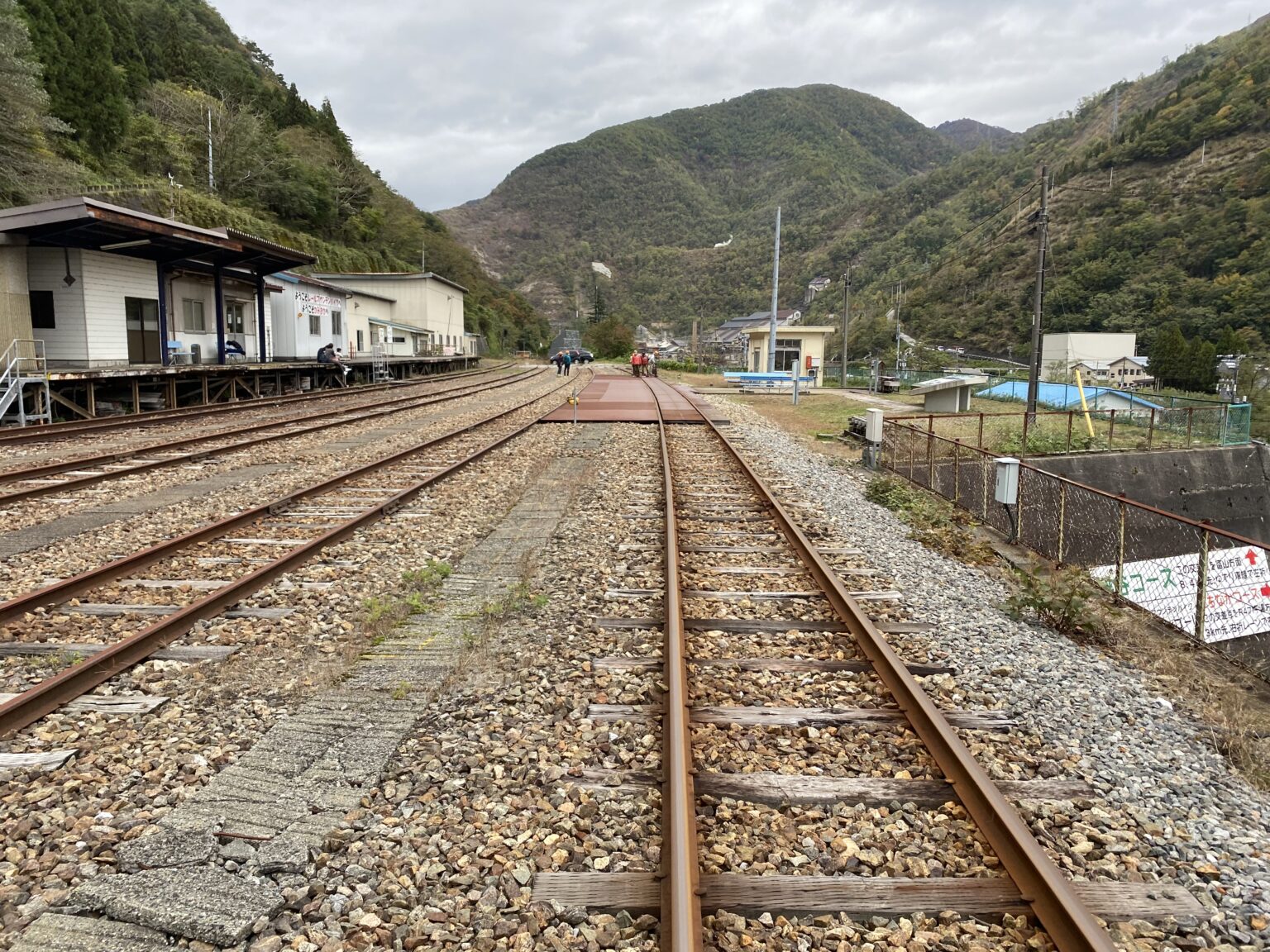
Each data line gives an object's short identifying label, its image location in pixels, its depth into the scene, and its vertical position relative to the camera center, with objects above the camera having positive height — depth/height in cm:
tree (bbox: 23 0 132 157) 3969 +1522
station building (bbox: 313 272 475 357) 5134 +412
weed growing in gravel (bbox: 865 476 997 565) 853 -185
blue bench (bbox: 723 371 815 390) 3756 -62
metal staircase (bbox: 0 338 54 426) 1658 -41
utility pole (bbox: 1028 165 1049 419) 2227 +187
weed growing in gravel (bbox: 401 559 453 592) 662 -172
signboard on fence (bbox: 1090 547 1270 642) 1360 -394
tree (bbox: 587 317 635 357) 8756 +314
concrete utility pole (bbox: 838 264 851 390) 4072 +327
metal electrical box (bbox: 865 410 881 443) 1440 -103
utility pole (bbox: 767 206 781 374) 3071 +195
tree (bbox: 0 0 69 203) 2956 +941
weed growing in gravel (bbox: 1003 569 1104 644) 615 -185
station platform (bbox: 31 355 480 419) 1872 -48
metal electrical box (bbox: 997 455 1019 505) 949 -133
